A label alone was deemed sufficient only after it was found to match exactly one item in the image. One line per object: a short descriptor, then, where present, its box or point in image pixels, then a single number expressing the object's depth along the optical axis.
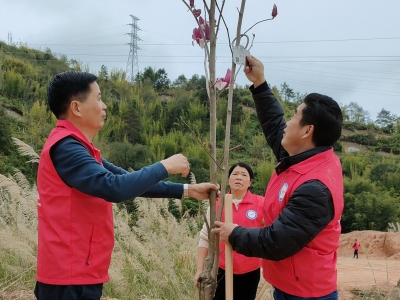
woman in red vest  2.73
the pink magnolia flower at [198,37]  1.80
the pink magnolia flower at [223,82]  1.79
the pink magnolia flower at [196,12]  1.77
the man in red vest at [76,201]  1.50
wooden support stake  1.72
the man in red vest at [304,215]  1.52
